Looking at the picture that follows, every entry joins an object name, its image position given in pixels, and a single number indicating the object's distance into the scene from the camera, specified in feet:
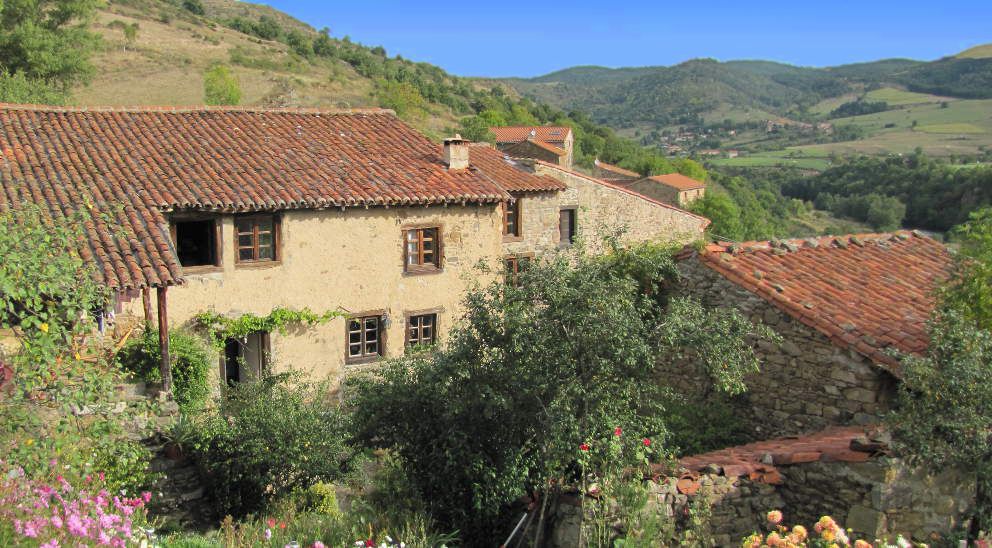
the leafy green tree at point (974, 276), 35.32
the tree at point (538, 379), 26.68
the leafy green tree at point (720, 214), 152.87
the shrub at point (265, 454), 40.63
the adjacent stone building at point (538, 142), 145.79
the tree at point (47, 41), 121.08
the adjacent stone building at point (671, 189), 155.84
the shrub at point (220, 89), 147.43
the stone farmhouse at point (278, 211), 53.21
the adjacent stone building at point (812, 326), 36.91
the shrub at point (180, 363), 50.19
